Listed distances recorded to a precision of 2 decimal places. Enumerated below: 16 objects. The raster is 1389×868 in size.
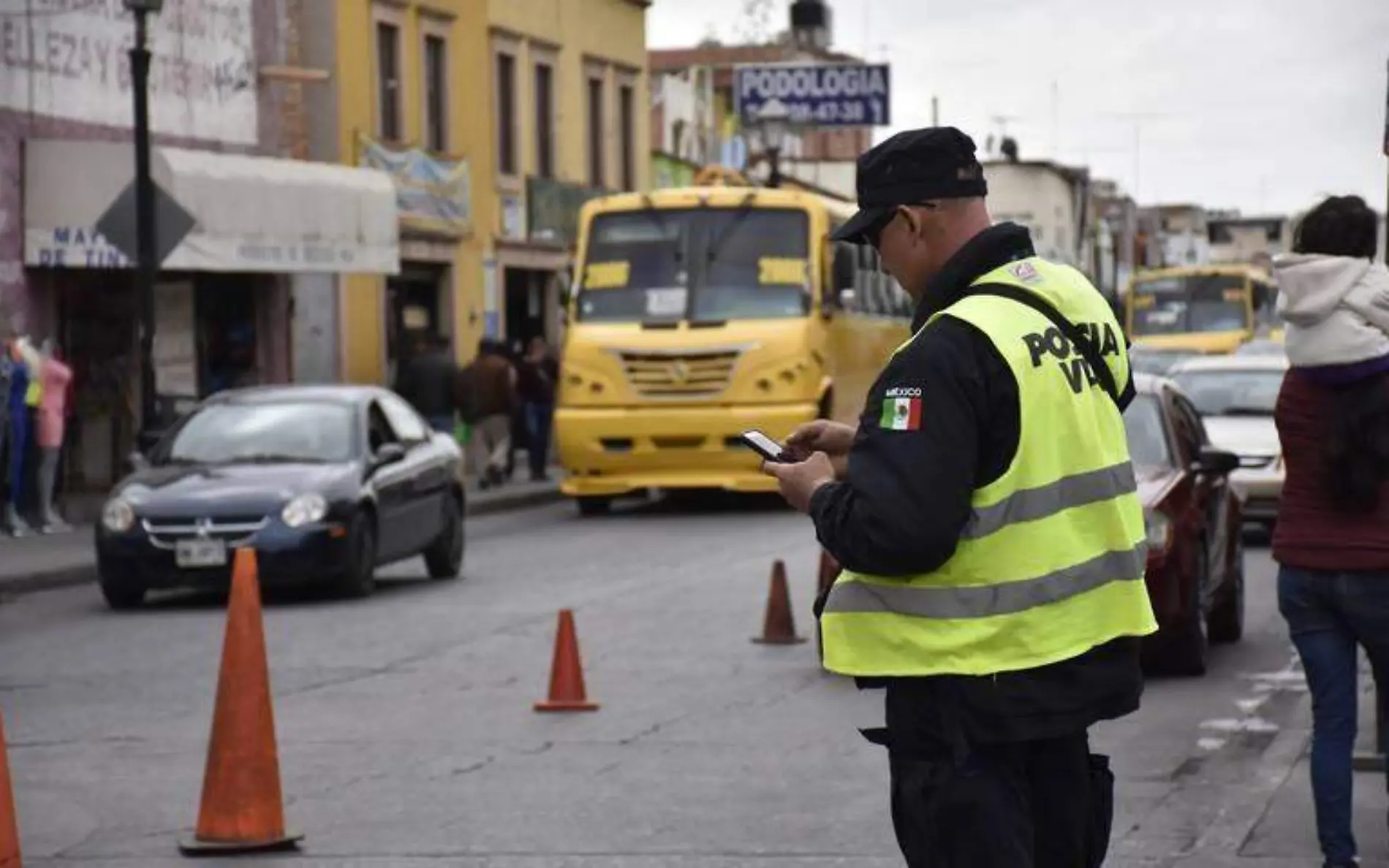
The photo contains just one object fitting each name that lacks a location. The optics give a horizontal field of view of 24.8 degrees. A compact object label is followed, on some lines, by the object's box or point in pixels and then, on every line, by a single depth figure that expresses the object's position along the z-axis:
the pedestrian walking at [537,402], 39.00
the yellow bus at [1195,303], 61.78
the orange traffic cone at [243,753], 9.81
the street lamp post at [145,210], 26.39
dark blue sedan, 20.33
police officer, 5.22
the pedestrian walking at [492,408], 36.00
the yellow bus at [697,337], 31.72
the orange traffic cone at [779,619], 17.31
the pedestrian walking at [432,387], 35.84
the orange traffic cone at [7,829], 7.71
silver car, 25.17
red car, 15.09
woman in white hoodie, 8.62
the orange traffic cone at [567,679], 14.08
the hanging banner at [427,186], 40.34
